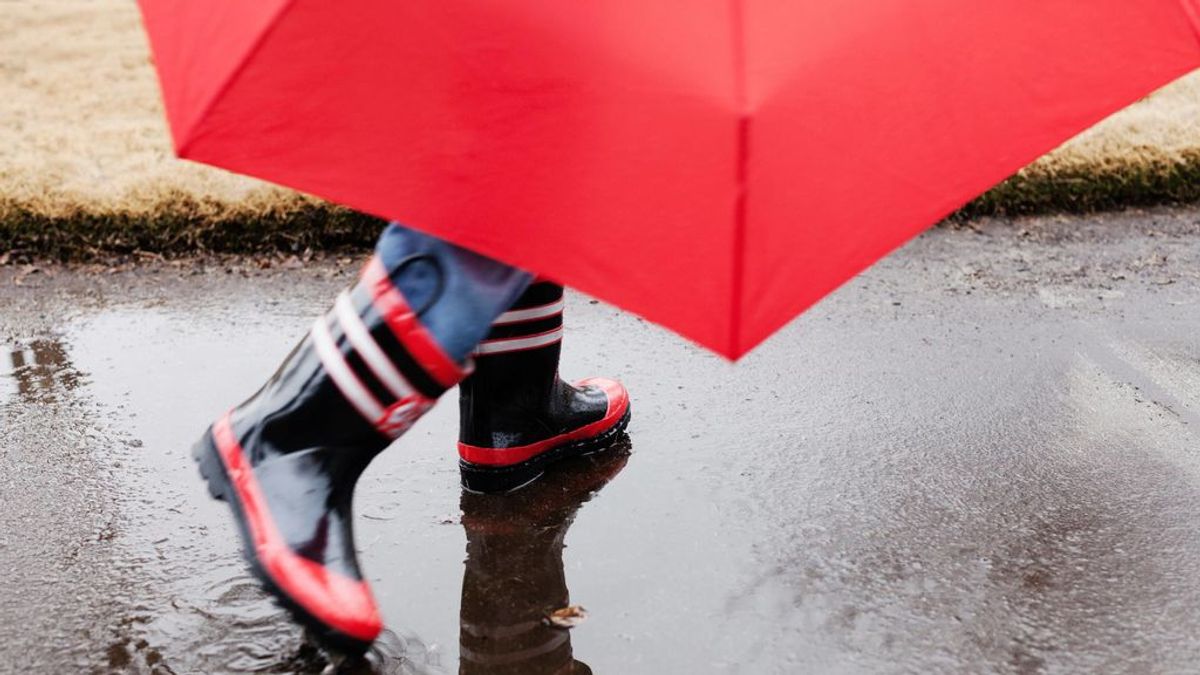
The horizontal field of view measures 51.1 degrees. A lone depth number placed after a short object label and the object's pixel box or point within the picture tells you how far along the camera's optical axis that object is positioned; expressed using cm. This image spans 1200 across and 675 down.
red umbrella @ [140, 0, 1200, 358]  139
